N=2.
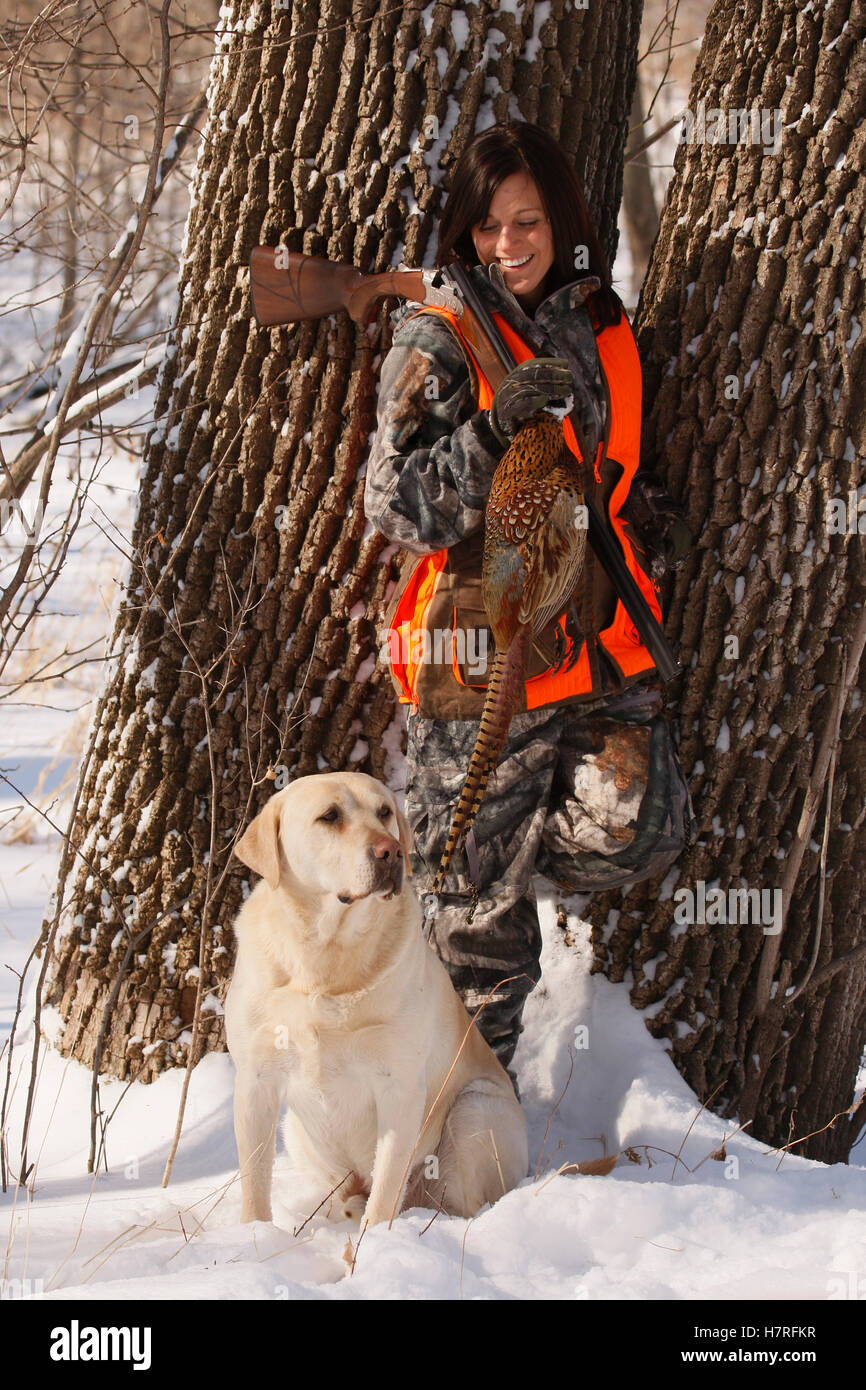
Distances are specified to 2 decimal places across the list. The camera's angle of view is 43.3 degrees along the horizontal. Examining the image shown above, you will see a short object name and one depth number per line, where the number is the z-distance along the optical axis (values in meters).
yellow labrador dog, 2.70
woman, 2.92
